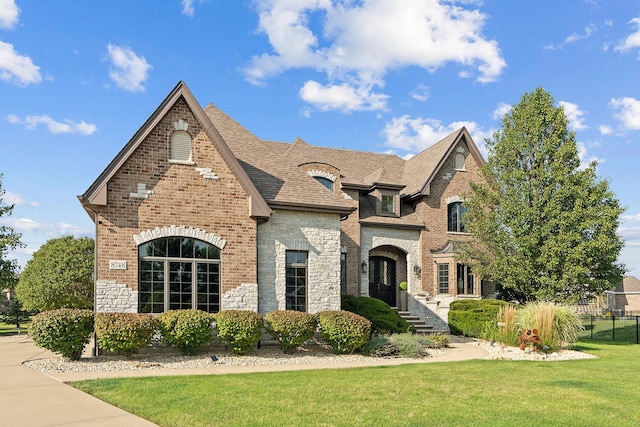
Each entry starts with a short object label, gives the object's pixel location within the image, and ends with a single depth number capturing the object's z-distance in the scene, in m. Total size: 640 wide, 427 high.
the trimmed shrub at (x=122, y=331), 12.45
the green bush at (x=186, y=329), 13.16
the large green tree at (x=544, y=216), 18.92
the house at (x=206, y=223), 14.11
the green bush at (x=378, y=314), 17.80
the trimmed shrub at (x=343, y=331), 14.26
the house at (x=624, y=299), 53.72
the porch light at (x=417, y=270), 23.38
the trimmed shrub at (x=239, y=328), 13.52
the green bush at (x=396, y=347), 14.41
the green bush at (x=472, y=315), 19.72
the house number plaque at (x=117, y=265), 13.91
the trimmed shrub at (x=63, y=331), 12.09
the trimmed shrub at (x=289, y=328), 14.04
